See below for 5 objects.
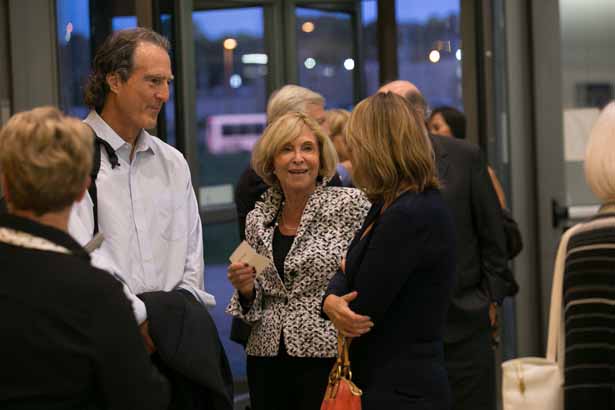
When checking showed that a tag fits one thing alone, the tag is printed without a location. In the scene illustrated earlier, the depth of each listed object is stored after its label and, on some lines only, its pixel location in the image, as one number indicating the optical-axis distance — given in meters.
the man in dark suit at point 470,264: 7.11
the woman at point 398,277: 4.83
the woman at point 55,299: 3.12
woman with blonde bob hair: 5.83
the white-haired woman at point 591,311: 4.82
